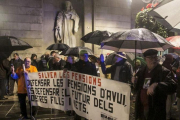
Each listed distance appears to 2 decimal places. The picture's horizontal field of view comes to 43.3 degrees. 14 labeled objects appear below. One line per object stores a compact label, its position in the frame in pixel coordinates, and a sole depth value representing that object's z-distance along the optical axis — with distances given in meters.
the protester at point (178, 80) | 5.15
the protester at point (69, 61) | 7.14
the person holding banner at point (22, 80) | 6.01
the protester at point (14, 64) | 10.19
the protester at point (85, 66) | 5.80
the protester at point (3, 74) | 9.49
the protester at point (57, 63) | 8.33
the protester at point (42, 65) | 10.29
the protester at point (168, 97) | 6.35
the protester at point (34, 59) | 10.48
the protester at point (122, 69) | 5.93
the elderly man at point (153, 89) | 3.58
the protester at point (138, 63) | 8.09
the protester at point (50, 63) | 9.33
